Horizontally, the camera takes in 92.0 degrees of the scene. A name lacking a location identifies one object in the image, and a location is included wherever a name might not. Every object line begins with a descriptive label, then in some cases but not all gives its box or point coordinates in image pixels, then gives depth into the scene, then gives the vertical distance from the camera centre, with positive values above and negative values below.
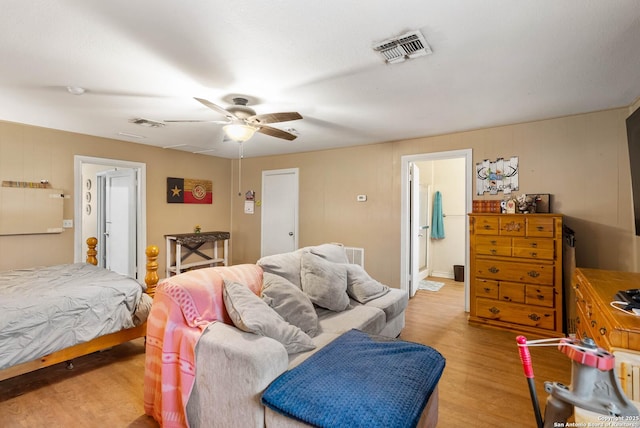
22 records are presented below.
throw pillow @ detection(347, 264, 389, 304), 2.98 -0.74
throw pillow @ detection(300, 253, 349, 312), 2.67 -0.64
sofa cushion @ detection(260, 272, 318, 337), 2.18 -0.67
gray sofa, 1.52 -0.87
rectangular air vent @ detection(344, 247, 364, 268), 4.98 -0.71
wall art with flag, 5.30 +0.36
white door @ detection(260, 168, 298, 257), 5.66 +0.00
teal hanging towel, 6.32 -0.15
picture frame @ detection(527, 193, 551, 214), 3.54 +0.11
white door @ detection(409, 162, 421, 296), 4.68 -0.20
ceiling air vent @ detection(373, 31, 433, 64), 1.90 +1.07
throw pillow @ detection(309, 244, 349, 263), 3.13 -0.43
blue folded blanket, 1.32 -0.85
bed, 2.17 -0.81
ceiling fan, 2.58 +0.80
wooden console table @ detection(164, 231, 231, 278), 5.19 -0.67
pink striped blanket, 1.80 -0.75
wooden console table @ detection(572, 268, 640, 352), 1.43 -0.54
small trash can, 5.94 -1.18
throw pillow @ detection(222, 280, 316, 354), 1.78 -0.64
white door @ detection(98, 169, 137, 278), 4.92 -0.15
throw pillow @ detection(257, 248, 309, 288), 2.59 -0.47
